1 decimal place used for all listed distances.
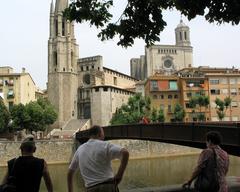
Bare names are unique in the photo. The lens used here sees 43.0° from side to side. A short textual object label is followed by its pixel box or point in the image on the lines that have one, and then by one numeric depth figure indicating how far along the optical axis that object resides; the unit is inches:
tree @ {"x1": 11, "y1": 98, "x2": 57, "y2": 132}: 2001.7
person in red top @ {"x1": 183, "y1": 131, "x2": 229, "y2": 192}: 228.0
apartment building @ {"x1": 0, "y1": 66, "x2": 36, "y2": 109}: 2349.4
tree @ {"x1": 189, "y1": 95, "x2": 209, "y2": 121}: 2028.9
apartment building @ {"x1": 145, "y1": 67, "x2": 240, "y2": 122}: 2202.0
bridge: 442.3
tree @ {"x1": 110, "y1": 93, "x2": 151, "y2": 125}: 2014.5
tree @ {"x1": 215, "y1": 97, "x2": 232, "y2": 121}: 2024.1
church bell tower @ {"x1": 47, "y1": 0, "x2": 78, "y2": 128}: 2686.0
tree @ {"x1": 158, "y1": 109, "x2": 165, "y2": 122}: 1958.4
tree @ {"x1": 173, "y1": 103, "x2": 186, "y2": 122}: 2020.3
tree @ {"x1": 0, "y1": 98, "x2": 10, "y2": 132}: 1905.0
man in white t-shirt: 201.7
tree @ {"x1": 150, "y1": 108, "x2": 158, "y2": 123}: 1966.6
